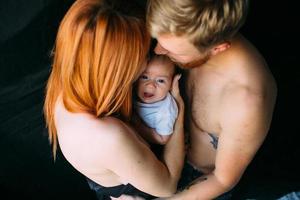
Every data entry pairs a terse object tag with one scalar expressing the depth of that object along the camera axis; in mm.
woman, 1032
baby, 1233
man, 1011
